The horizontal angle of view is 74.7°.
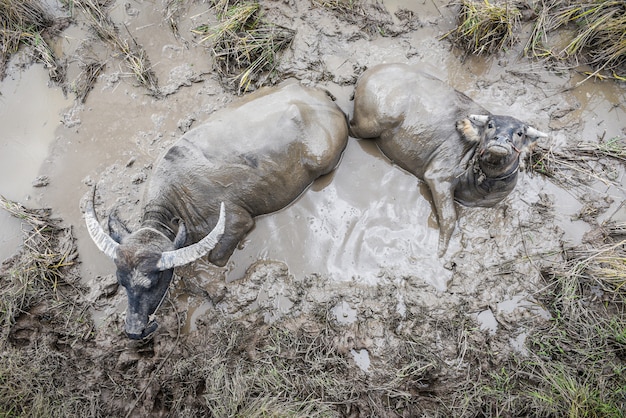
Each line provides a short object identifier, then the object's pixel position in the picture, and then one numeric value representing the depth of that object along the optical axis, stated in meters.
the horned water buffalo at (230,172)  4.59
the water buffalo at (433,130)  5.18
